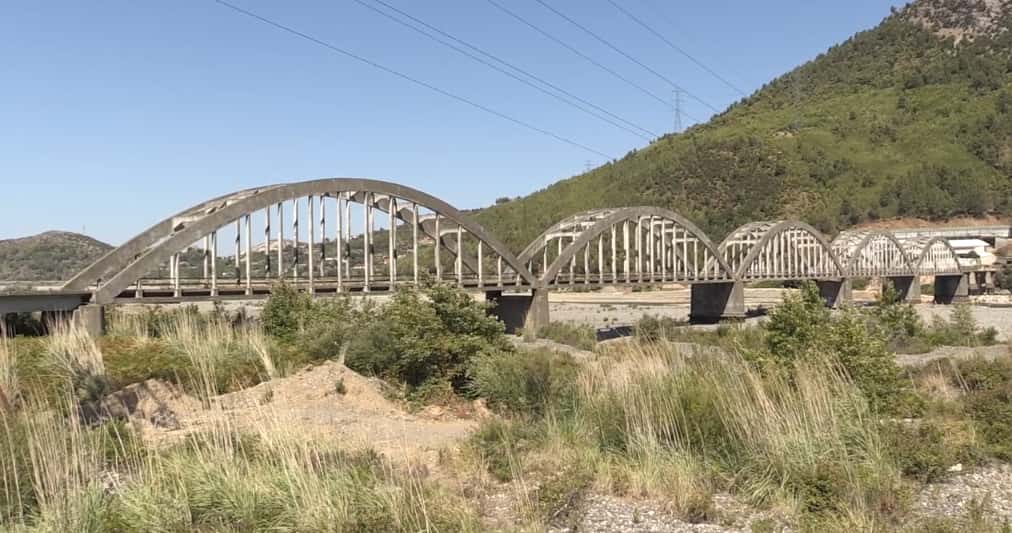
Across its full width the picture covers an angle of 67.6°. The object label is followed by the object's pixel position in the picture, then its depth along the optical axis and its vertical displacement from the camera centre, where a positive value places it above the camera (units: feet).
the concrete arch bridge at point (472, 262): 102.06 +2.51
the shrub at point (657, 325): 131.80 -10.88
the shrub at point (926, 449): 33.86 -8.80
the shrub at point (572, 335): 123.95 -11.17
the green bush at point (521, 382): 51.67 -8.06
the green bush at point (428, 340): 63.72 -5.61
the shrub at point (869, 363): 45.44 -6.37
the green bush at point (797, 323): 55.54 -4.64
